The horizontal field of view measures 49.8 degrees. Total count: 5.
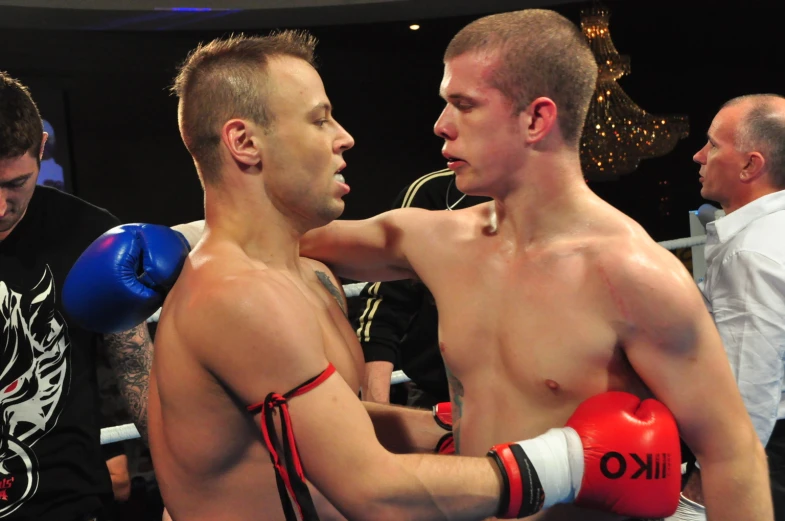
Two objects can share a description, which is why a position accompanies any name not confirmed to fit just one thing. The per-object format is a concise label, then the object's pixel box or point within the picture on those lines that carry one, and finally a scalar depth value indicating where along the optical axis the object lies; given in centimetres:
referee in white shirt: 208
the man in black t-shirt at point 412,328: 229
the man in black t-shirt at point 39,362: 173
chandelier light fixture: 432
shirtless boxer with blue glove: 120
